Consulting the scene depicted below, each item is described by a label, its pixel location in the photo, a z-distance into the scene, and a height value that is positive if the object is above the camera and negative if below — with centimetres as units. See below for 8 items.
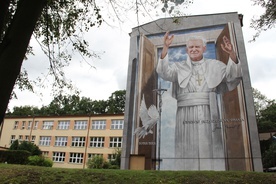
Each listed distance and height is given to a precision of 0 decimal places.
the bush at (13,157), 2359 +76
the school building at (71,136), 3444 +437
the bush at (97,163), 2580 +45
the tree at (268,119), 3488 +742
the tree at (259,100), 3956 +1098
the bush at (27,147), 3275 +232
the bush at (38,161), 2463 +44
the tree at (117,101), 5356 +1380
